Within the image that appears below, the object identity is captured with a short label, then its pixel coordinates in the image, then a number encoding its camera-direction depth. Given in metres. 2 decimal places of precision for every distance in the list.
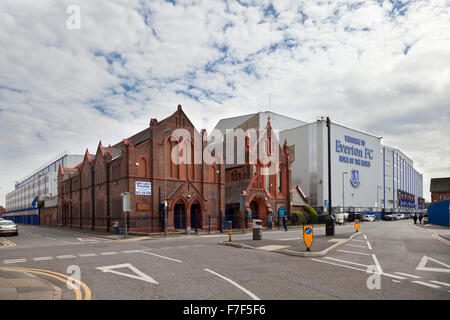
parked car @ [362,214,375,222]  71.56
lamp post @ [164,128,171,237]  31.63
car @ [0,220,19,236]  30.94
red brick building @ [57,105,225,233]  34.28
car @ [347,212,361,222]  66.92
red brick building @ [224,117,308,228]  44.88
